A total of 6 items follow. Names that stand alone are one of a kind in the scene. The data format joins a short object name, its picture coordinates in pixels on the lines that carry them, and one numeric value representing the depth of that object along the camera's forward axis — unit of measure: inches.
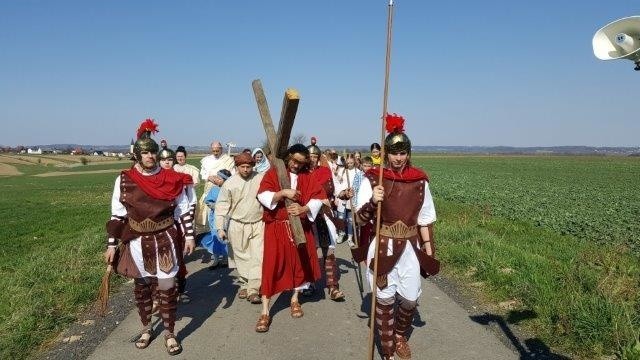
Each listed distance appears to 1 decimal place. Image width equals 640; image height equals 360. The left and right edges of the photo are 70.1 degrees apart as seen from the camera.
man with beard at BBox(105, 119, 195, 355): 176.6
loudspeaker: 94.5
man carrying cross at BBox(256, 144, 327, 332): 208.4
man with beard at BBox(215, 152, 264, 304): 237.0
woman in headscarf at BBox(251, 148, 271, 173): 339.6
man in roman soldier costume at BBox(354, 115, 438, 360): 161.0
